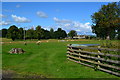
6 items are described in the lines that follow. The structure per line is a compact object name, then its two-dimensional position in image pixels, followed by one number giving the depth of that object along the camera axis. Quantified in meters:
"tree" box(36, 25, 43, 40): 62.98
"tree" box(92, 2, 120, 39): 31.04
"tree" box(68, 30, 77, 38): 94.93
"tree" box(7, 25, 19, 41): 54.91
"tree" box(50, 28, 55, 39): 82.37
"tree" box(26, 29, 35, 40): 63.01
